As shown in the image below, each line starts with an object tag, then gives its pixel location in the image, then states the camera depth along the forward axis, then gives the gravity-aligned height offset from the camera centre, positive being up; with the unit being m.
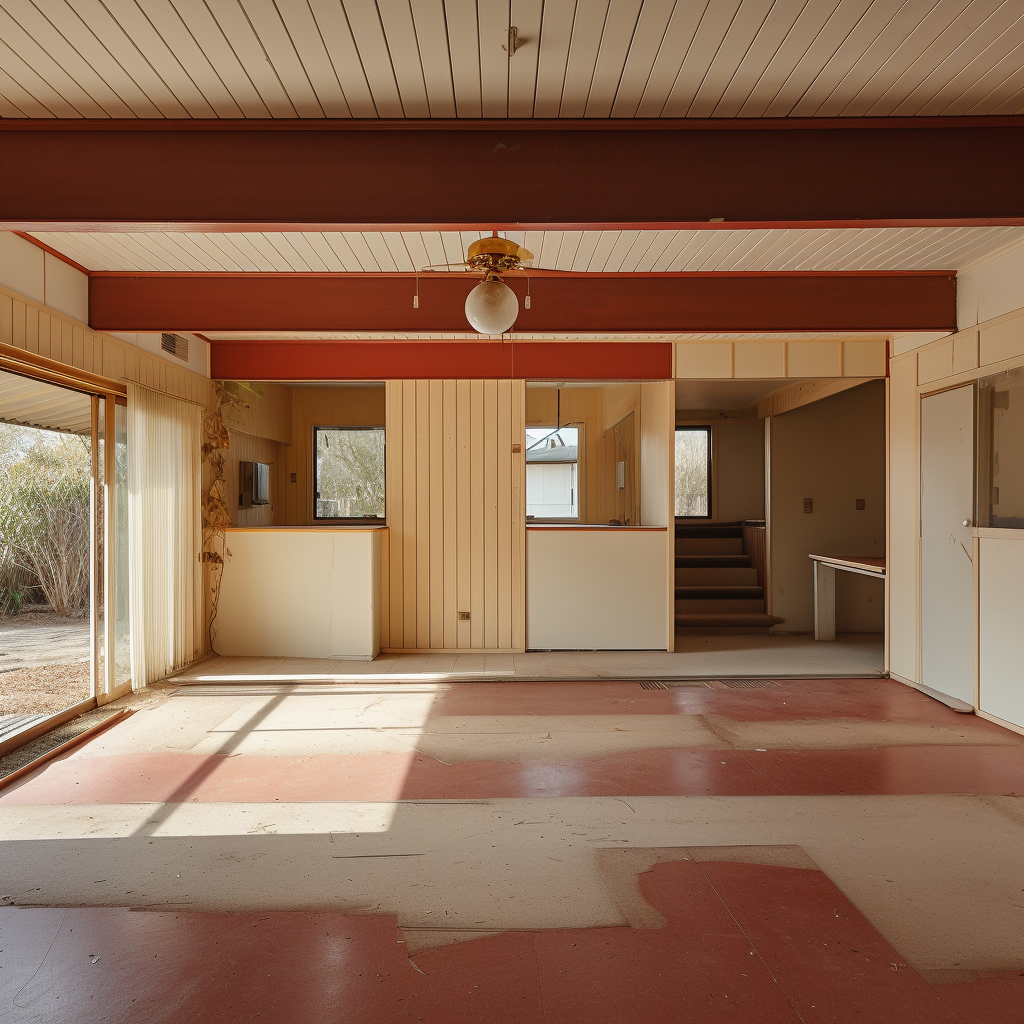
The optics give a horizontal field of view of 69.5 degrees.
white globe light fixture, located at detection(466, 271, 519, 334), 3.41 +0.94
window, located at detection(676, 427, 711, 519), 9.62 +0.45
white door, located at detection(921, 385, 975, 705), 4.95 -0.25
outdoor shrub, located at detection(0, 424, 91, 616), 4.38 -0.06
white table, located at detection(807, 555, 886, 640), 7.71 -0.97
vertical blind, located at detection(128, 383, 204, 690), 5.31 -0.17
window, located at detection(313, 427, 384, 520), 9.25 +0.44
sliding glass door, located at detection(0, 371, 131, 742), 4.41 -0.28
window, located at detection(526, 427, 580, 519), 9.99 +0.48
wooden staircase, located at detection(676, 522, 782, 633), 8.17 -0.91
